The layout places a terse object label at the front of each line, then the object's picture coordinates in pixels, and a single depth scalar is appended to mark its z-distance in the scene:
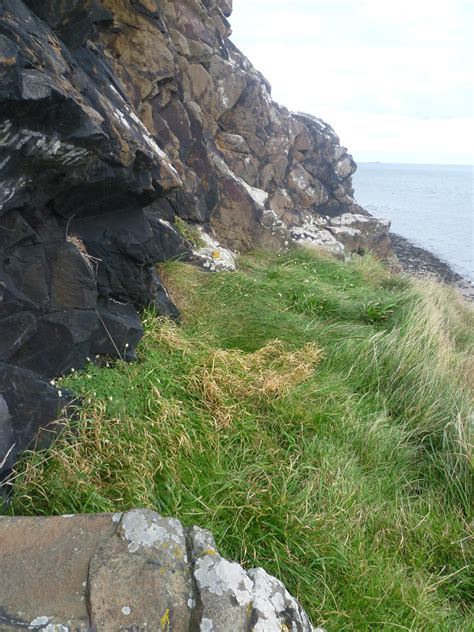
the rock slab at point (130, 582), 2.19
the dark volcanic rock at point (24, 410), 3.44
